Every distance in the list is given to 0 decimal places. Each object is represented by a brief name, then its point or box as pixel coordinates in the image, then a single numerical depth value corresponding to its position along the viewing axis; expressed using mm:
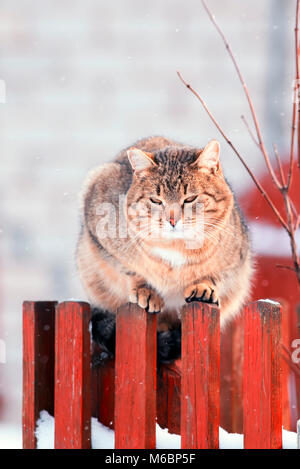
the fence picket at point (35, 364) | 2365
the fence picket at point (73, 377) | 2323
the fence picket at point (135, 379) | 2281
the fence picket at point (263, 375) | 2218
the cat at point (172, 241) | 2354
